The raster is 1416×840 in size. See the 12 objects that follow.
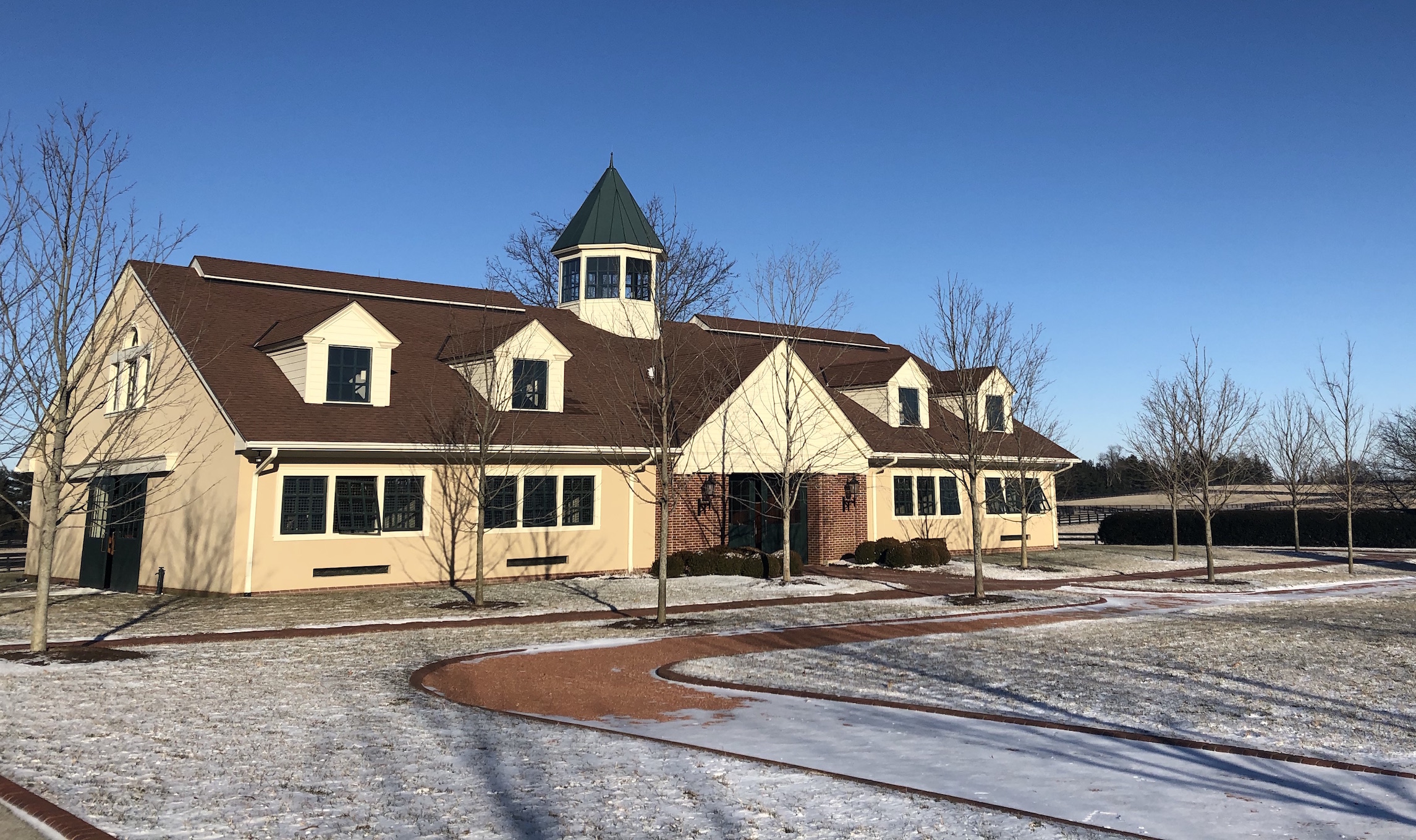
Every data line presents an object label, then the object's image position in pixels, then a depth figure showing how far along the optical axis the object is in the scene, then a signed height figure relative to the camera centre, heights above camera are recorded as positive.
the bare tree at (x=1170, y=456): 28.25 +2.23
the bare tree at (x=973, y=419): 20.97 +2.40
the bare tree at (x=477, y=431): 22.22 +2.13
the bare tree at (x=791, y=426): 27.31 +2.76
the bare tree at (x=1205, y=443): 26.84 +2.32
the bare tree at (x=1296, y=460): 38.34 +2.77
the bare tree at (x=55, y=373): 12.66 +1.93
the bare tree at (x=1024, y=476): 28.88 +1.61
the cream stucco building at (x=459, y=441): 21.28 +2.21
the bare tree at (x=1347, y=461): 31.06 +2.23
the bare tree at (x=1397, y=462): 46.91 +3.85
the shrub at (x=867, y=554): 27.73 -0.68
